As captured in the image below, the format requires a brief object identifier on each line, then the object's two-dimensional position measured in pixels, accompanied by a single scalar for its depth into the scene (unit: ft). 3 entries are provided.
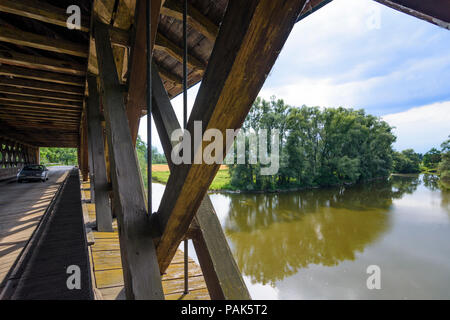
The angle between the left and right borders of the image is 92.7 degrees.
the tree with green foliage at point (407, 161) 112.14
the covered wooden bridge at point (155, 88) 1.84
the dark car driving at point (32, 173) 30.94
